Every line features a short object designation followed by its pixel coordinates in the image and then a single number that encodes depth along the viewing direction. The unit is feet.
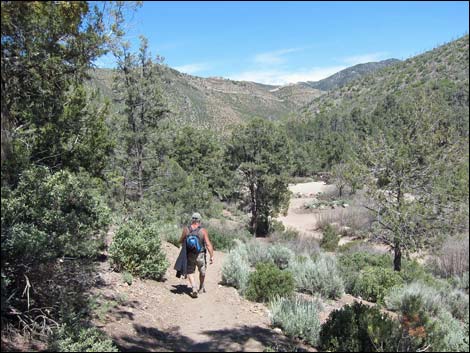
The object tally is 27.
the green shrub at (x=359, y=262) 35.70
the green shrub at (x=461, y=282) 38.21
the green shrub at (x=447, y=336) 17.63
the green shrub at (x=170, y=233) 42.57
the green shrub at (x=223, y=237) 47.43
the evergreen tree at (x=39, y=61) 13.44
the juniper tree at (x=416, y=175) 35.99
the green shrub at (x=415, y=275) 35.65
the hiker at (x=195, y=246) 25.12
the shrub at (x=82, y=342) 13.70
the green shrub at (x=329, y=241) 64.85
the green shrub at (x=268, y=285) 25.94
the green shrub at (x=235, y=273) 28.50
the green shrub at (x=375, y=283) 31.96
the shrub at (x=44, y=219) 15.28
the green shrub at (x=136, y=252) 25.93
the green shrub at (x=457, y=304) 30.70
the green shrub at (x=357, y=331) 15.87
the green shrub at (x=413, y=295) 26.08
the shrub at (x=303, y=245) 50.52
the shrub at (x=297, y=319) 19.70
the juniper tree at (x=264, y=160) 73.41
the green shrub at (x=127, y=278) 24.41
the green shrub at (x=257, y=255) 37.42
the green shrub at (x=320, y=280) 30.01
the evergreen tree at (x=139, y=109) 49.47
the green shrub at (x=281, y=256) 37.60
